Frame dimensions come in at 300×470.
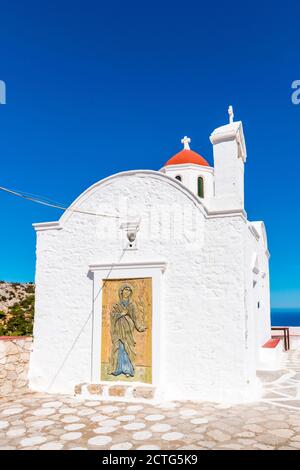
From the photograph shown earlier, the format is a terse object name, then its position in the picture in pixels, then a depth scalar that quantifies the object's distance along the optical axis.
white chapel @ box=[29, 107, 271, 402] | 7.99
